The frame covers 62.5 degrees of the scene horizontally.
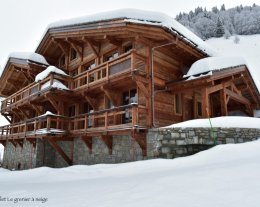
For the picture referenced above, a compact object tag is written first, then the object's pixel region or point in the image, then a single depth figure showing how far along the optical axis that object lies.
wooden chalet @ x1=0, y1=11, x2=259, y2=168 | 10.76
